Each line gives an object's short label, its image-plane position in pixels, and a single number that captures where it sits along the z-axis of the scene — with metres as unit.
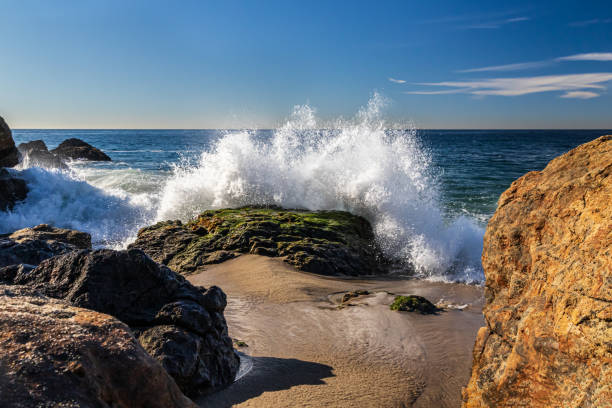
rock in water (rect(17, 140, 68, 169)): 21.92
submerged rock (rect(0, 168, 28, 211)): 11.37
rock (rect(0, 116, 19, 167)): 11.15
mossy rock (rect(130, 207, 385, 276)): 7.51
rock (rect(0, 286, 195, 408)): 1.44
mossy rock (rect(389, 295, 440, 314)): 5.22
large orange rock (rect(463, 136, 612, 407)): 1.86
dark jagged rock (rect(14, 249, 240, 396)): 2.96
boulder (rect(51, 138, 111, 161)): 32.56
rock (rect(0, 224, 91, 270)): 4.70
